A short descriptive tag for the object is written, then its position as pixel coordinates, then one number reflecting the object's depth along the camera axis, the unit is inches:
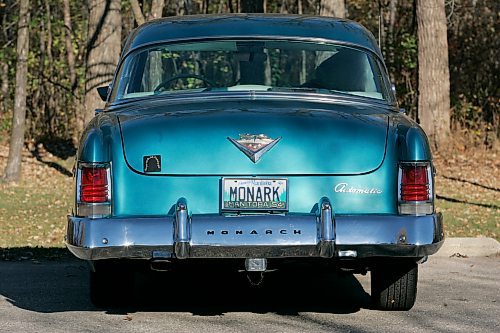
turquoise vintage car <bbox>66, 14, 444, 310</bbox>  251.4
